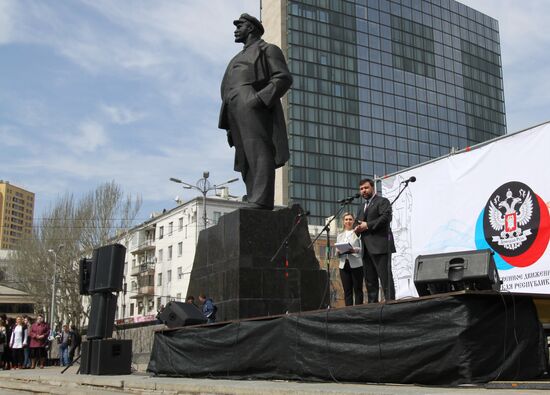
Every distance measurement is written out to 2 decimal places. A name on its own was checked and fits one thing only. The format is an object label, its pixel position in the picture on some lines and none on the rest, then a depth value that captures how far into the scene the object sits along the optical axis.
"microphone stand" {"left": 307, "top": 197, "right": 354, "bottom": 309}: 7.94
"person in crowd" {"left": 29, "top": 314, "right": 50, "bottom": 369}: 15.53
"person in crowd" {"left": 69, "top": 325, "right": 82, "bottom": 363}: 19.14
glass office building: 71.38
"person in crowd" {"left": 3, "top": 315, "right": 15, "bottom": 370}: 15.28
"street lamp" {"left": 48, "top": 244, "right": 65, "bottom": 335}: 41.84
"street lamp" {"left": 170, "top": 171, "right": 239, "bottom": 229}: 29.69
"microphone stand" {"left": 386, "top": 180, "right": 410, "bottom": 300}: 7.09
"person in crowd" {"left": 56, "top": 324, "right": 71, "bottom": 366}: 19.55
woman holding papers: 8.15
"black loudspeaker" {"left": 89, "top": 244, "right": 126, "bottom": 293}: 9.68
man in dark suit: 7.39
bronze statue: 9.73
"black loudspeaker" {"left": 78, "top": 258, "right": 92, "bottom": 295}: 10.50
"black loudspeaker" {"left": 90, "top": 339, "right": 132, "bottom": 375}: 9.36
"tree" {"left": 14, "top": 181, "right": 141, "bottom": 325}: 41.84
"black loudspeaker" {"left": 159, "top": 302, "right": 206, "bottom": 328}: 8.38
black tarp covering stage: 5.02
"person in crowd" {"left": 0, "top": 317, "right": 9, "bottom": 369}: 14.80
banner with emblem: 9.35
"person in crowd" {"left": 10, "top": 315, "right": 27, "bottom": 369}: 15.28
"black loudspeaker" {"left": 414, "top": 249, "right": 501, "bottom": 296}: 5.32
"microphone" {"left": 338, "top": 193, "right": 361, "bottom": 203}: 7.68
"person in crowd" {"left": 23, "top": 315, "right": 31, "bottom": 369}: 15.46
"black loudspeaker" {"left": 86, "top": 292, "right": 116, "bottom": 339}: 9.73
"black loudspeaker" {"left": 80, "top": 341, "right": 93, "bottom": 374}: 9.68
